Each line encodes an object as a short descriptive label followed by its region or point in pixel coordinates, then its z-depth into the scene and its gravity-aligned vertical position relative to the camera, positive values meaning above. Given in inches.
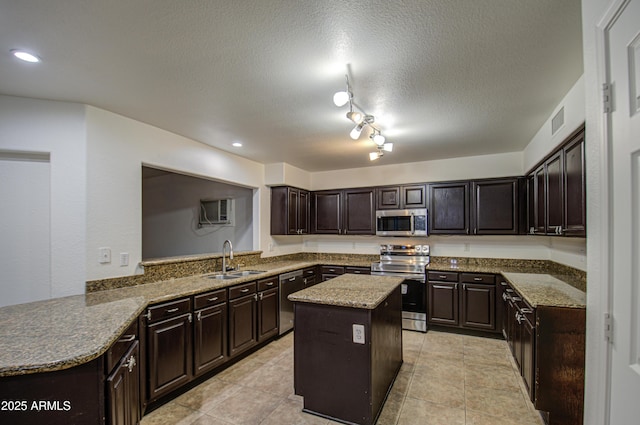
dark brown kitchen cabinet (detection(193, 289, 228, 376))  105.2 -44.0
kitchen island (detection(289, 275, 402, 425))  81.4 -40.8
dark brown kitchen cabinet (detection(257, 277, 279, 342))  137.9 -46.1
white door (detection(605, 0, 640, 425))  38.1 +0.5
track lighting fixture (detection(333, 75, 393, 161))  76.3 +30.3
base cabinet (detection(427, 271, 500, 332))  149.6 -46.0
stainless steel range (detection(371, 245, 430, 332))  160.9 -35.1
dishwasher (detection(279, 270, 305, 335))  153.7 -43.3
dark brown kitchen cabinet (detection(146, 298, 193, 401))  90.0 -43.1
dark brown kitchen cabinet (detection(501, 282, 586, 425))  78.3 -41.6
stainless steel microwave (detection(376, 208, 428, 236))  173.9 -5.0
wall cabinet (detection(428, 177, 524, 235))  156.0 +3.8
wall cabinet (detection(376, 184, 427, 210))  177.5 +10.9
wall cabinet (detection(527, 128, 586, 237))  81.2 +7.1
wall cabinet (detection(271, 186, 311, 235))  186.5 +2.6
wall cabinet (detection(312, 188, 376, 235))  191.9 +2.0
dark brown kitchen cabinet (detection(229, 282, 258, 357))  120.8 -44.9
